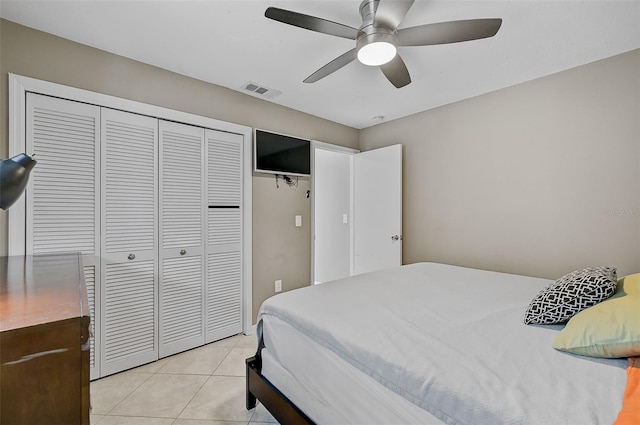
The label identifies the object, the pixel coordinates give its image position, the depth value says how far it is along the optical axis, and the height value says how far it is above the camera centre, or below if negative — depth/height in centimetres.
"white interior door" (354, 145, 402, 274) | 343 +8
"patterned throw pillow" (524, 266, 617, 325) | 127 -38
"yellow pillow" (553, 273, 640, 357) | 94 -40
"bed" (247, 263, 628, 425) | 84 -52
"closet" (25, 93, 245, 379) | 195 -2
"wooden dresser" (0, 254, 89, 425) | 62 -32
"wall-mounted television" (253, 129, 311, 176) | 296 +67
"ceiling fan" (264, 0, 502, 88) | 141 +98
